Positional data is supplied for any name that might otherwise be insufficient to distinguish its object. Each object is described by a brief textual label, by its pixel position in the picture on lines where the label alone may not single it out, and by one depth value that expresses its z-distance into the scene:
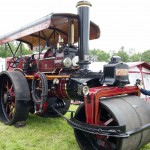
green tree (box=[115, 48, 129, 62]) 47.11
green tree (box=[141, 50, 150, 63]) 47.72
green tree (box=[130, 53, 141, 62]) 52.28
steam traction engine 2.96
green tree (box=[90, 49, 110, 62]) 56.37
